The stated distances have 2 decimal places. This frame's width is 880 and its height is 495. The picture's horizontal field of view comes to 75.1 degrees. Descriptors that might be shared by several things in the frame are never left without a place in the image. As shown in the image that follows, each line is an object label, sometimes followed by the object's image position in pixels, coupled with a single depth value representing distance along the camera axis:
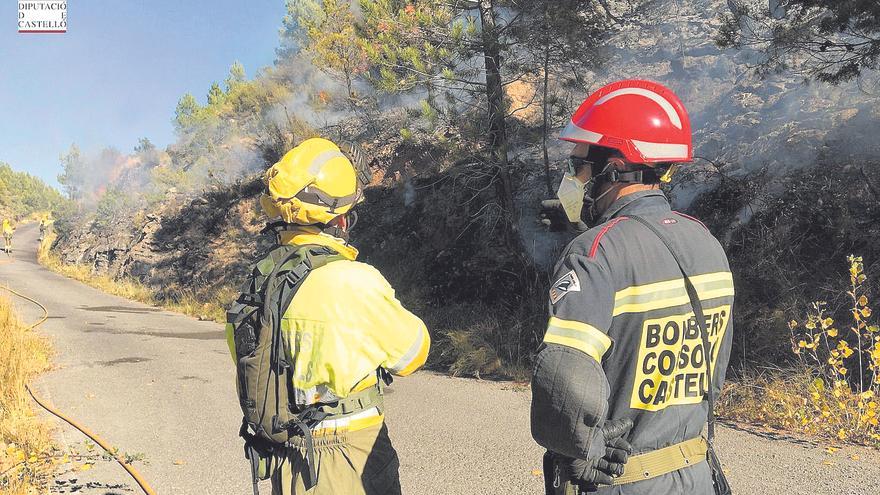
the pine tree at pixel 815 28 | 5.73
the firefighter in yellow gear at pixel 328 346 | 1.81
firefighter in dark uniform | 1.32
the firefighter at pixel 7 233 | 25.85
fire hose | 3.51
